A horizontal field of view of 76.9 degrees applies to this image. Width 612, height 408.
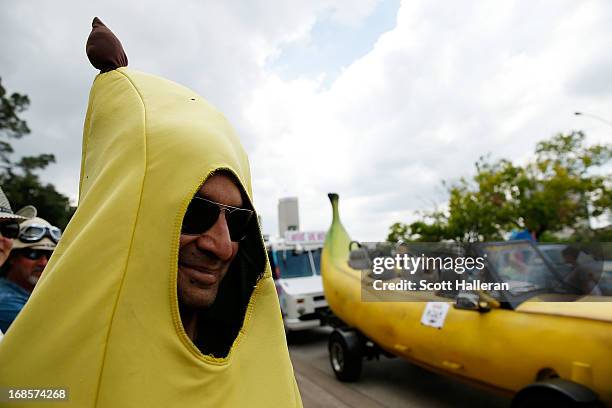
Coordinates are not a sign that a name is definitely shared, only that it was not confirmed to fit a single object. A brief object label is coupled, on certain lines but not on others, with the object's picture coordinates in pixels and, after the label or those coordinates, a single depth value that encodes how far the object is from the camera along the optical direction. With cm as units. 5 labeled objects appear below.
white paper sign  393
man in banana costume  81
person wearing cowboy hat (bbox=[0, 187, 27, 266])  191
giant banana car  271
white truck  752
